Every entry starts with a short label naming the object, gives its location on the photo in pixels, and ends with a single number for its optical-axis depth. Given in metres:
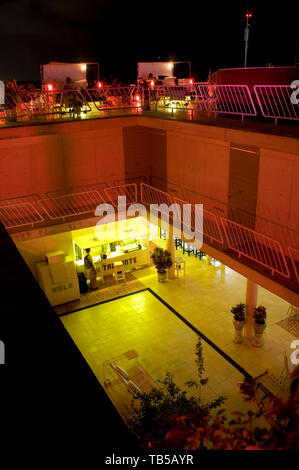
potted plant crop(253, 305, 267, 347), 8.88
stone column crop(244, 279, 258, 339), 8.97
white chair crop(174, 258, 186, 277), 12.48
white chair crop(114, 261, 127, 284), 12.55
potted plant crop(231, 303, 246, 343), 9.08
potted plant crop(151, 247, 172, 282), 12.09
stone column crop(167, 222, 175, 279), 12.16
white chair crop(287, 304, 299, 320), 10.09
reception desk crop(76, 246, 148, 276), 12.45
